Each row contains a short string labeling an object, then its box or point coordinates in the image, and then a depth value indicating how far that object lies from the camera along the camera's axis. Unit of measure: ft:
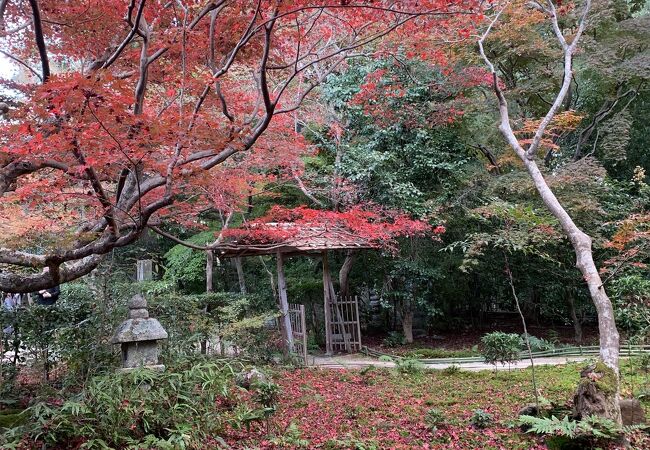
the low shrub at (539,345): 31.65
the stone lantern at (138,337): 15.48
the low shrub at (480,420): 14.35
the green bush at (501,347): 23.02
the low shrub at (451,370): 23.93
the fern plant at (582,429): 11.44
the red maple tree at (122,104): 12.21
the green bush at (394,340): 37.04
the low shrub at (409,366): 24.40
